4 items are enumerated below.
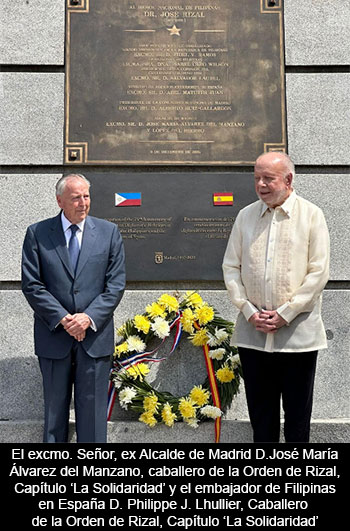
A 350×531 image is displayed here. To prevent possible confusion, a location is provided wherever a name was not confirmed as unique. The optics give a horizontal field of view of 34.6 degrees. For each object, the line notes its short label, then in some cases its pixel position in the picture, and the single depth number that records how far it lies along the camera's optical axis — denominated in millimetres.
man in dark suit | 3779
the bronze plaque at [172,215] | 5035
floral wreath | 4449
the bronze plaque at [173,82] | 5156
